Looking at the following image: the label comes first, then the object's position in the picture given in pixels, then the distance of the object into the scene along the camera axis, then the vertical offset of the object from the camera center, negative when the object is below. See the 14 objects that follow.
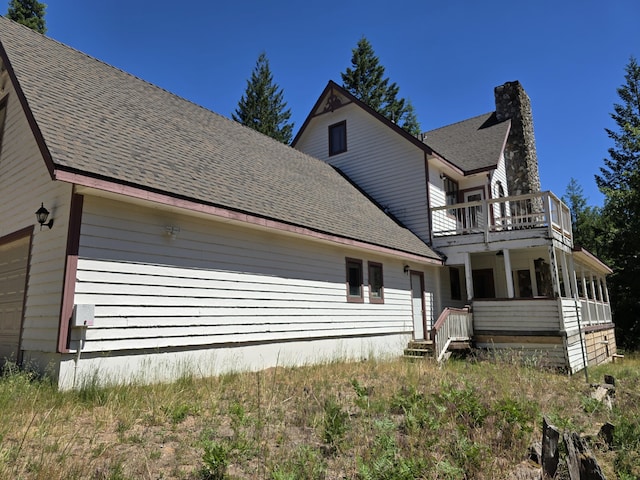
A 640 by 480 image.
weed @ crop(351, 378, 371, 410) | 6.01 -1.19
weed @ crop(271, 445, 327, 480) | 3.77 -1.38
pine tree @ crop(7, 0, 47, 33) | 27.00 +19.34
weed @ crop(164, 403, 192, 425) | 5.25 -1.18
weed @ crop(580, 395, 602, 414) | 6.71 -1.44
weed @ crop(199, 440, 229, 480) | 3.79 -1.29
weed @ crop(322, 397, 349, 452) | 4.76 -1.27
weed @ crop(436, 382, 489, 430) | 5.45 -1.23
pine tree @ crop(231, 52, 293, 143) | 35.59 +17.44
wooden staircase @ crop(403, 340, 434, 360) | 13.15 -1.11
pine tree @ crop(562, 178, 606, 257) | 32.19 +7.71
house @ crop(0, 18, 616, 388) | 6.95 +1.74
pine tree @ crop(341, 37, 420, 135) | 36.94 +19.57
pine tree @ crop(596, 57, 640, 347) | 24.95 +3.98
